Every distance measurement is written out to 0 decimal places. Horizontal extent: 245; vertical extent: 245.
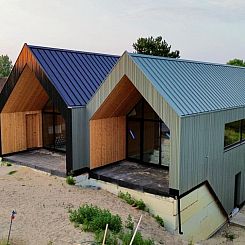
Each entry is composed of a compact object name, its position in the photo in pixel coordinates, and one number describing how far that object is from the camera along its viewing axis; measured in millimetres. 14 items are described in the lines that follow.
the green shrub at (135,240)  7745
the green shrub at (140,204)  11168
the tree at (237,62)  56194
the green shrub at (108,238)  7619
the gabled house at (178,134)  10633
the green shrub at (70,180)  12469
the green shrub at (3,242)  7426
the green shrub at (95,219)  8328
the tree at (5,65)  85900
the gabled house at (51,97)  12594
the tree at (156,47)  44094
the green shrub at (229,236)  12547
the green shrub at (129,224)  9034
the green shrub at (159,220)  10664
